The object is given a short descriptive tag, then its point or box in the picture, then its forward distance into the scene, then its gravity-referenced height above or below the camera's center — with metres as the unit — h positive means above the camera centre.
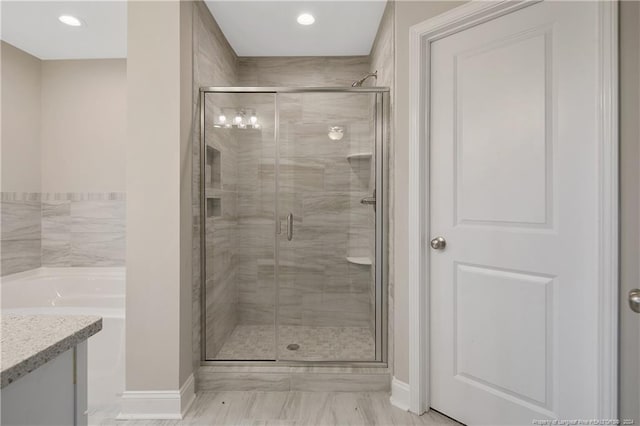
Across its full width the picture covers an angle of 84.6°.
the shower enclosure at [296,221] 2.21 -0.06
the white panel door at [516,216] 1.36 -0.02
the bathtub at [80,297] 2.18 -0.67
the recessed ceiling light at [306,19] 2.40 +1.35
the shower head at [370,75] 2.42 +0.97
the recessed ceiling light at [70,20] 2.34 +1.30
